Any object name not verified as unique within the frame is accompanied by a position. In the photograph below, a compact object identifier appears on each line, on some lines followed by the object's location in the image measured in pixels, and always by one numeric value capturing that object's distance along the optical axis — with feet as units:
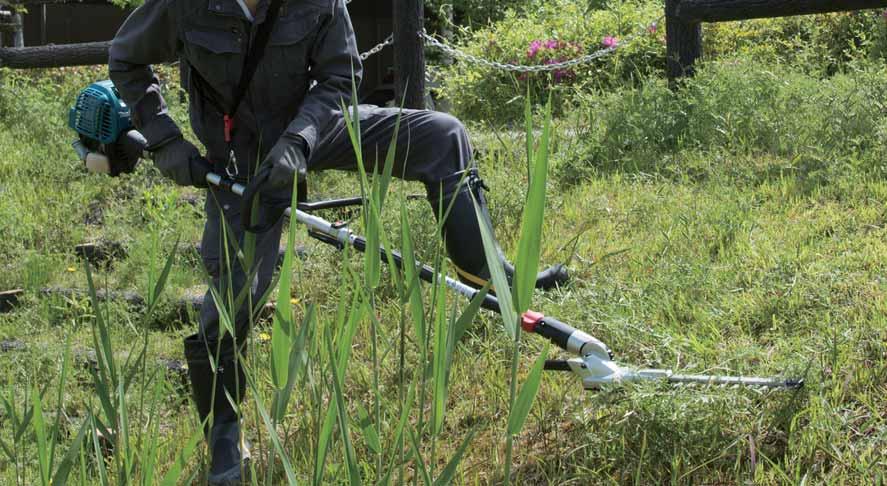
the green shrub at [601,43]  28.48
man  11.11
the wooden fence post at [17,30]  33.24
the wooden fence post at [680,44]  23.72
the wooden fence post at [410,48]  21.09
